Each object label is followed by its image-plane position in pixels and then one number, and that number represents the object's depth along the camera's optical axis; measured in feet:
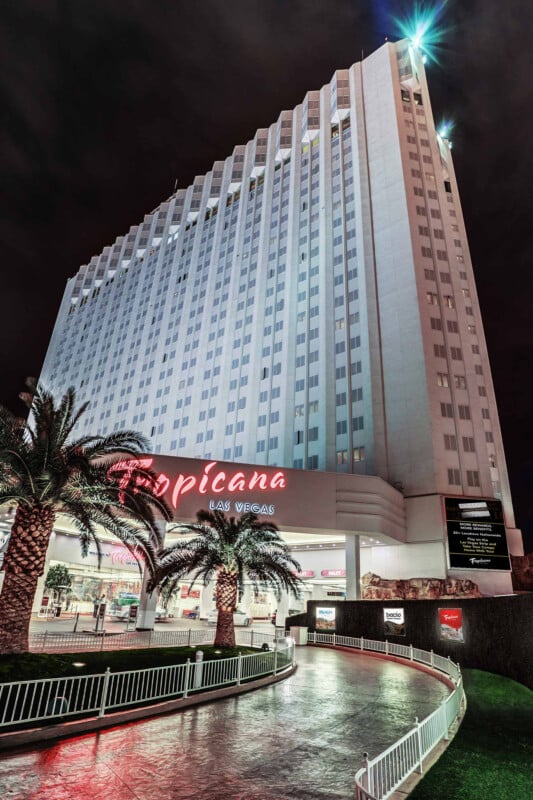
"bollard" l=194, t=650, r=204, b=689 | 44.62
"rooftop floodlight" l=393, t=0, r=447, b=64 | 238.27
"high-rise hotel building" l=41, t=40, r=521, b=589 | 159.43
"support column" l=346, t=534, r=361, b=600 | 130.11
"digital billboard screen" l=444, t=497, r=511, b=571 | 133.28
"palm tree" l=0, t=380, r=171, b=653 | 48.29
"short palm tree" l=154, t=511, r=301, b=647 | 73.00
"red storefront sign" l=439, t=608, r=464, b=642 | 79.51
